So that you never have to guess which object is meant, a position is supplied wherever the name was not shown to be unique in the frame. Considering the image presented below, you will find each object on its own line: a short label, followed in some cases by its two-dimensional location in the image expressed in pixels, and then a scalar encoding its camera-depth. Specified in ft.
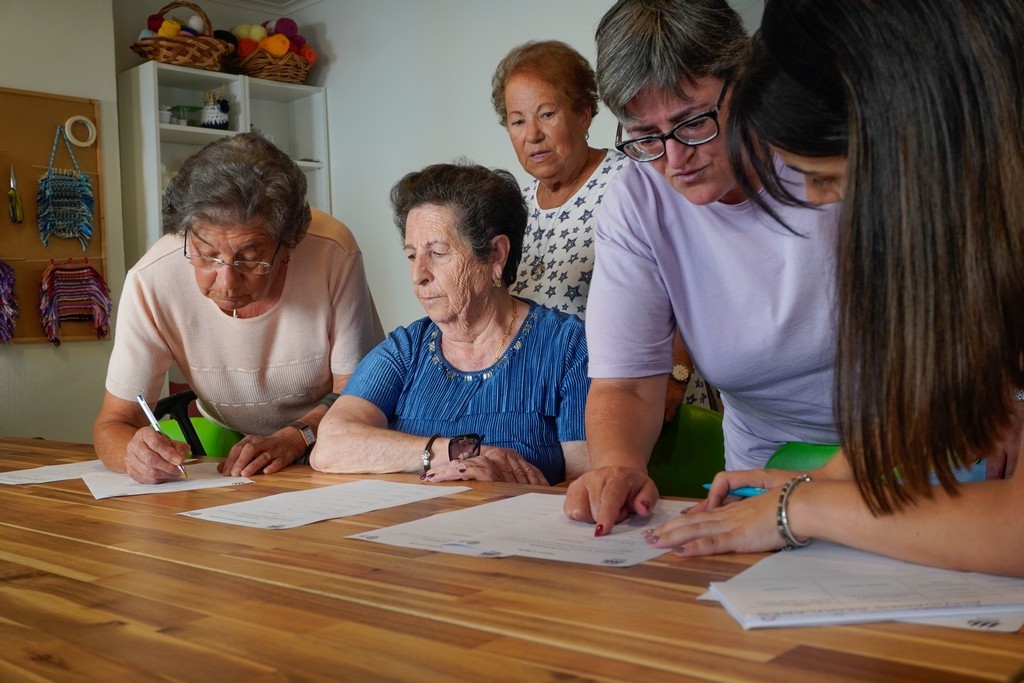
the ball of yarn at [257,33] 16.76
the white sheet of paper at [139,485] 5.66
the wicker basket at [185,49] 15.52
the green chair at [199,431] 8.56
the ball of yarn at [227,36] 16.39
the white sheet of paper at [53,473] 6.25
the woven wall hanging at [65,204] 14.46
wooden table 2.41
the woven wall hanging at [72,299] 14.51
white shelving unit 15.75
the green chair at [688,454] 6.68
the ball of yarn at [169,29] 15.57
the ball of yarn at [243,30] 16.78
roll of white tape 14.83
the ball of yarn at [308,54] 17.66
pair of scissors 14.11
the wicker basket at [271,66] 16.74
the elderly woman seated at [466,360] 6.48
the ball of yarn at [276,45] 16.73
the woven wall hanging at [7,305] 13.96
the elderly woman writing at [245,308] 7.20
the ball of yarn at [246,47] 16.66
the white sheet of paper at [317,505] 4.52
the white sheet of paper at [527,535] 3.58
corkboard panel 14.21
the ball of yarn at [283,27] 17.22
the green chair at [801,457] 5.14
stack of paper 2.67
